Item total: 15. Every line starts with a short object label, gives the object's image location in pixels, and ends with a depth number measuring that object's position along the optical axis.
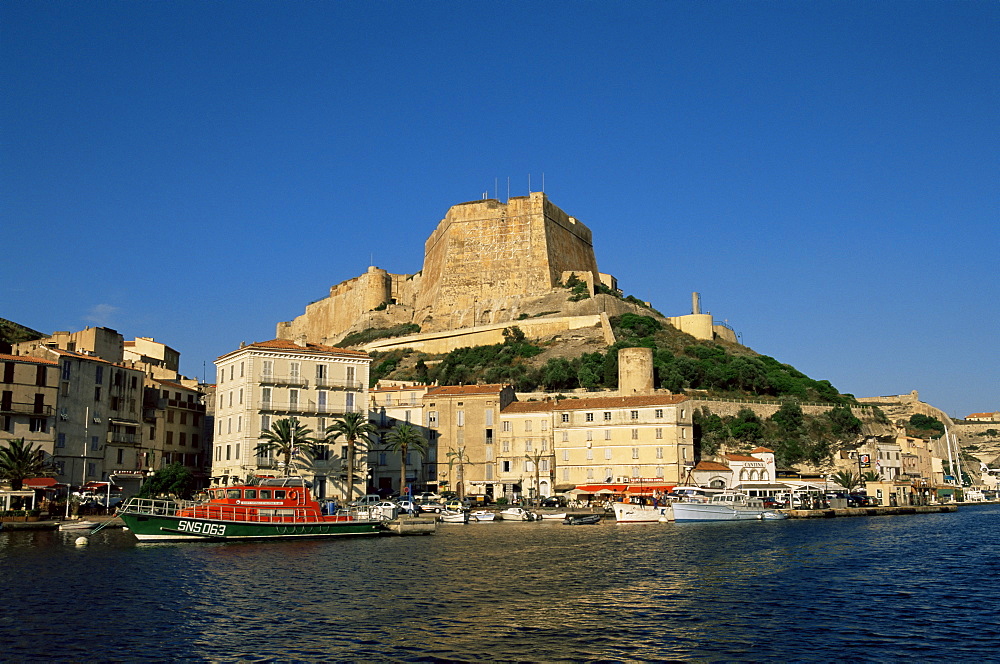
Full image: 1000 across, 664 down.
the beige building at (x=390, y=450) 67.88
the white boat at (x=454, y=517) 55.50
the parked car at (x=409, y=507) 55.50
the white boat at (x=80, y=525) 42.31
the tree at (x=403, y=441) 63.03
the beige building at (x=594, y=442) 64.88
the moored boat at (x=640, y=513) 56.59
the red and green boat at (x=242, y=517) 38.94
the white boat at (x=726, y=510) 56.75
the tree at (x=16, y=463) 48.44
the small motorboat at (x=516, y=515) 57.62
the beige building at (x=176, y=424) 63.31
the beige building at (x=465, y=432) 68.62
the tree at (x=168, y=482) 54.28
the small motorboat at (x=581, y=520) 55.59
